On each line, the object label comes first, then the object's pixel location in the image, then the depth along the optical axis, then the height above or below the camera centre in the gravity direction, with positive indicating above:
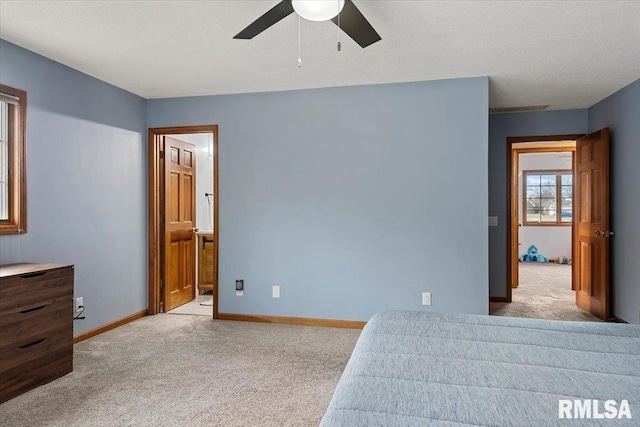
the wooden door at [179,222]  4.83 -0.15
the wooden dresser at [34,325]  2.56 -0.74
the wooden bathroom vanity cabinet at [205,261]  5.75 -0.70
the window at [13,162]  3.08 +0.35
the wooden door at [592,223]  4.46 -0.16
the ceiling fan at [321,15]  2.03 +0.97
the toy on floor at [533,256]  9.31 -1.03
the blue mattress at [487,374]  1.13 -0.54
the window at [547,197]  9.55 +0.27
